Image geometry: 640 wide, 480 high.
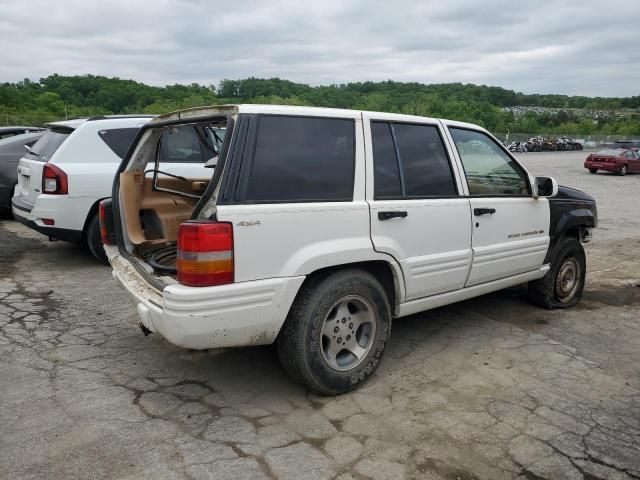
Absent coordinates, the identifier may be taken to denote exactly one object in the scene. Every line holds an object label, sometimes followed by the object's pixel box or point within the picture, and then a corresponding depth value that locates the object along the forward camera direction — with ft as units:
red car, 85.05
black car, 29.50
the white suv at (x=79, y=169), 20.30
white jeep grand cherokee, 9.54
